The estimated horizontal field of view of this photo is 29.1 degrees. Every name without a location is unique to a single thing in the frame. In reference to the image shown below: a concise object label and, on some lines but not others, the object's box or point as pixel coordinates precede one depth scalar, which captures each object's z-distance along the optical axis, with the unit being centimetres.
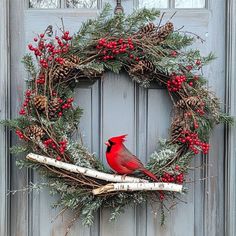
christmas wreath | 156
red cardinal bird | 156
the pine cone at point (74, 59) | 159
